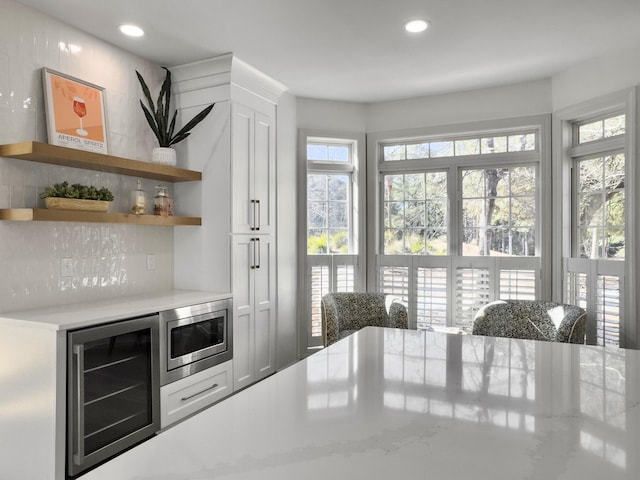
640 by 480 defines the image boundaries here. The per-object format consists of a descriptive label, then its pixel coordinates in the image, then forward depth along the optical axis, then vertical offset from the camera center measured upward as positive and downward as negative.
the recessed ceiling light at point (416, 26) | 2.86 +1.37
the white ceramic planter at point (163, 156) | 3.30 +0.61
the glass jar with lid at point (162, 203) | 3.24 +0.26
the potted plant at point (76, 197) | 2.51 +0.24
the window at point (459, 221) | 4.16 +0.18
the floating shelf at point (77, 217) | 2.36 +0.13
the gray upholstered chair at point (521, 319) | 3.54 -0.63
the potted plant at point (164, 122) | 3.30 +0.87
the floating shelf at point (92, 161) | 2.39 +0.46
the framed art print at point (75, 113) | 2.67 +0.78
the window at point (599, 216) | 3.35 +0.19
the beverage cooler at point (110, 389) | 2.19 -0.79
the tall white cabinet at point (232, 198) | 3.44 +0.32
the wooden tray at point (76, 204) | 2.49 +0.20
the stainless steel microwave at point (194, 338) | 2.76 -0.65
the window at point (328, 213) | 4.59 +0.27
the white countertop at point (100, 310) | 2.20 -0.39
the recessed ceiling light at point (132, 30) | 2.86 +1.34
